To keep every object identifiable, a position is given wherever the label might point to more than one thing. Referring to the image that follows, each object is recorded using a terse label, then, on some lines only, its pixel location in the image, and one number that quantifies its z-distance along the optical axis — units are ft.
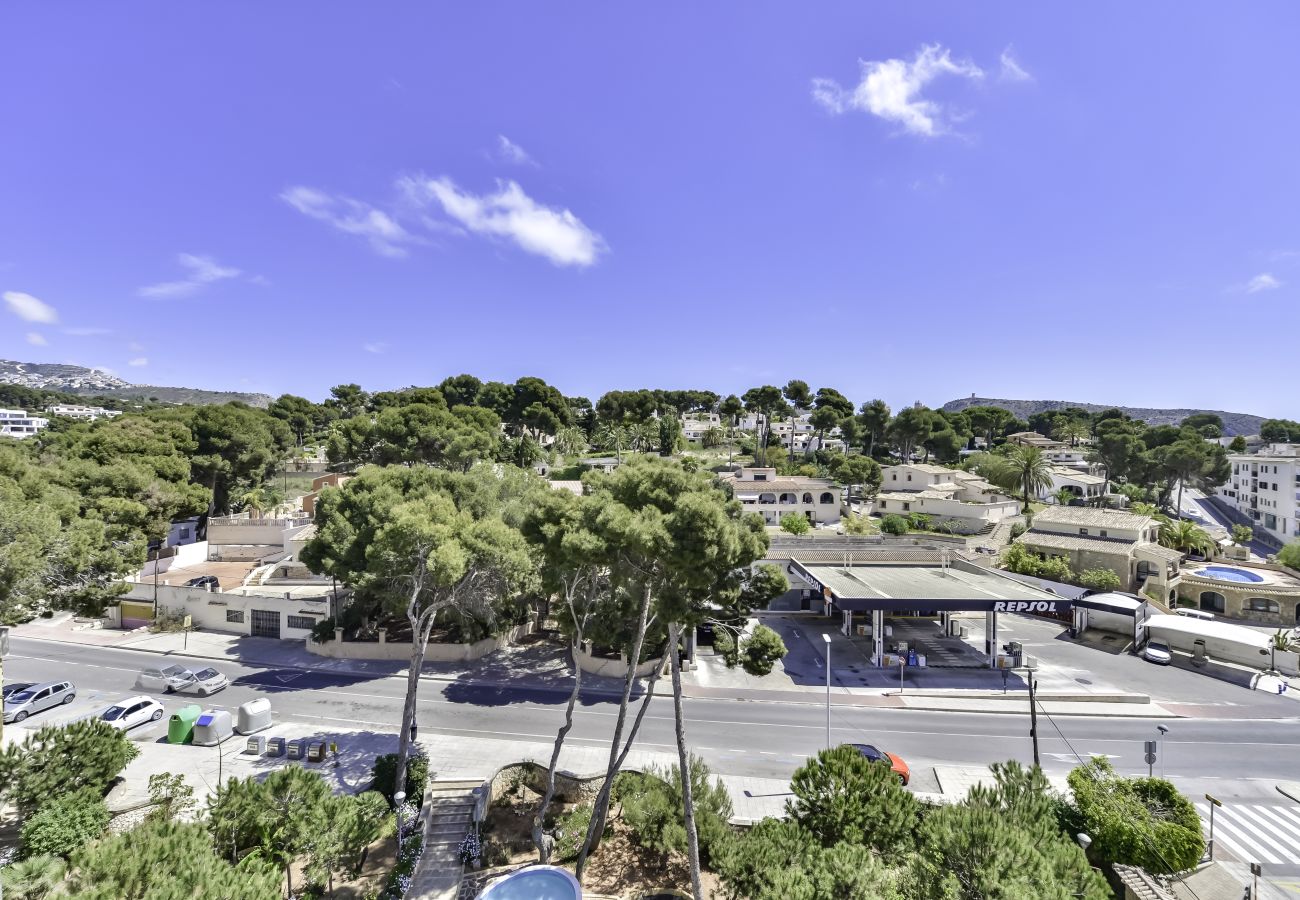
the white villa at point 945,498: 184.34
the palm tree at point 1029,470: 206.59
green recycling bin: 69.92
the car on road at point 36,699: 74.54
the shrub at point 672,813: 49.24
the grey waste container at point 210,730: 70.44
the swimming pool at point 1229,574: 130.93
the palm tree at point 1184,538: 160.85
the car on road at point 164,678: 85.25
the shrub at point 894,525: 177.47
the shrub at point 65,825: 44.04
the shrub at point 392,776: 57.88
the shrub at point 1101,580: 129.80
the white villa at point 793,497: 200.34
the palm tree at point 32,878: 35.22
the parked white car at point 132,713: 72.02
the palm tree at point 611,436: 275.10
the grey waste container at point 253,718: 73.03
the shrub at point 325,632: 102.22
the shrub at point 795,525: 174.19
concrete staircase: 47.52
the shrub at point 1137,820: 45.14
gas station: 96.27
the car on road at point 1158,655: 104.01
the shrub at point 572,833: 50.49
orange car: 62.44
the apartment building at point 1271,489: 209.15
